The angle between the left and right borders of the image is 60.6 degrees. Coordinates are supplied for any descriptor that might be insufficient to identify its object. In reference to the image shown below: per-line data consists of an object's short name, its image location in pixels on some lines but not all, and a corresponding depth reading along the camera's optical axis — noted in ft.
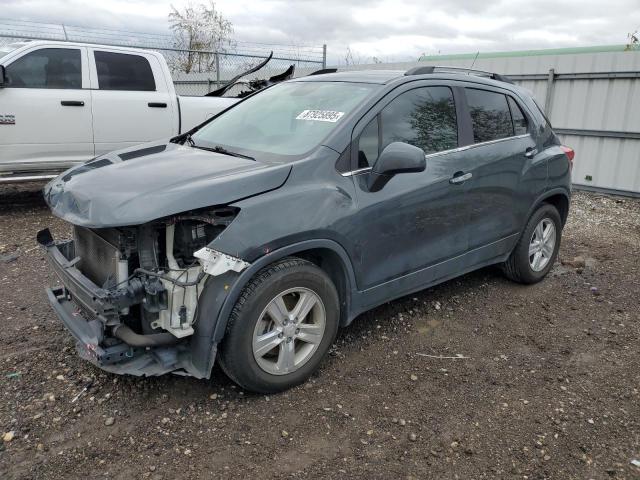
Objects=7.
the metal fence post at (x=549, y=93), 31.18
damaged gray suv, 9.25
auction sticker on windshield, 11.54
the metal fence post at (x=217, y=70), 43.43
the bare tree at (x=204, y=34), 59.77
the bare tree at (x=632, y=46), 32.50
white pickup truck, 22.07
